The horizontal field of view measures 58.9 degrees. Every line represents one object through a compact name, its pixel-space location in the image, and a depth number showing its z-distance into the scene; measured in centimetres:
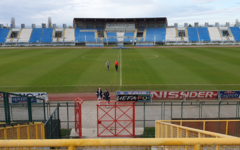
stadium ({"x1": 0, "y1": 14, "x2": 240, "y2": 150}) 715
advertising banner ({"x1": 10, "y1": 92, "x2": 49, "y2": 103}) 1827
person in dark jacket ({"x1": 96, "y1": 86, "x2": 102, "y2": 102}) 1727
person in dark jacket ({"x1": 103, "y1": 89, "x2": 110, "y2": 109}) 1695
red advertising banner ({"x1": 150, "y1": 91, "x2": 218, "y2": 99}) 1880
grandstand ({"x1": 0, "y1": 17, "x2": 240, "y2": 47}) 7769
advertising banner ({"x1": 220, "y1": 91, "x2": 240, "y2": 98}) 1886
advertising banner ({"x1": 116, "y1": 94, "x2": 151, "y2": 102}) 1809
